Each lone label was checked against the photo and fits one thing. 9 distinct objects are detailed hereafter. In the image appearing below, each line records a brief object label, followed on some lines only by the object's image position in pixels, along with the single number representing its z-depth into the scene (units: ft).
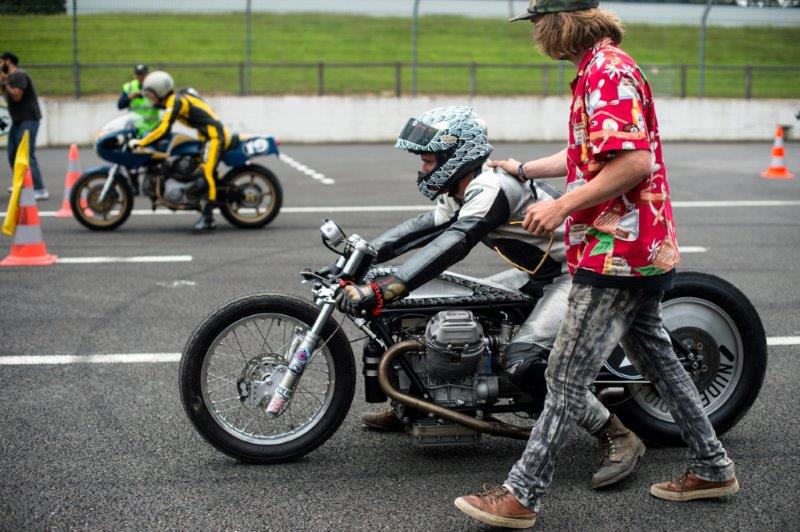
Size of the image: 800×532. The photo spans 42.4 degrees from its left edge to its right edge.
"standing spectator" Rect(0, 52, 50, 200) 45.32
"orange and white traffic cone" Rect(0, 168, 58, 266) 30.50
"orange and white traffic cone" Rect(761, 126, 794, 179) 52.26
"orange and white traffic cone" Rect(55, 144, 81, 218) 41.04
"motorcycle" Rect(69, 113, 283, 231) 36.73
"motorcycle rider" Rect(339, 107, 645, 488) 13.87
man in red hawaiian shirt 11.73
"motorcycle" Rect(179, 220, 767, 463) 14.29
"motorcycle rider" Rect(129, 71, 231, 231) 36.06
